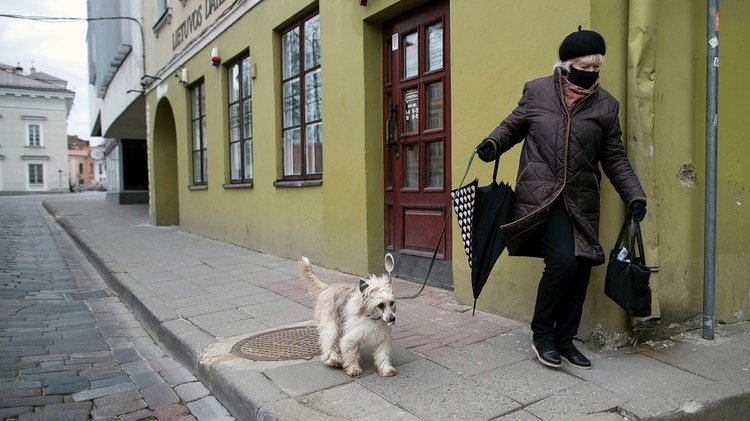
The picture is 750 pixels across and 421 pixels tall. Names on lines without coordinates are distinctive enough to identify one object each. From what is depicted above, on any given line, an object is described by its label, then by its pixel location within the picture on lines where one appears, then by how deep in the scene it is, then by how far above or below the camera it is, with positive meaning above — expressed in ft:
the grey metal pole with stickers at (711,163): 12.01 +0.48
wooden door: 17.88 +1.62
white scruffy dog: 10.49 -2.72
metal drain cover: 12.81 -3.84
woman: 10.73 +0.17
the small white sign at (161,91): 44.38 +8.07
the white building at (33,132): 187.83 +20.60
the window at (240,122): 30.86 +3.83
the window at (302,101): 24.22 +3.97
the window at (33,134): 193.85 +19.83
